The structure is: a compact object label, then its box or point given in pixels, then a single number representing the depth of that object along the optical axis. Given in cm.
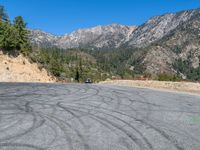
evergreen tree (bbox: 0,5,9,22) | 3536
